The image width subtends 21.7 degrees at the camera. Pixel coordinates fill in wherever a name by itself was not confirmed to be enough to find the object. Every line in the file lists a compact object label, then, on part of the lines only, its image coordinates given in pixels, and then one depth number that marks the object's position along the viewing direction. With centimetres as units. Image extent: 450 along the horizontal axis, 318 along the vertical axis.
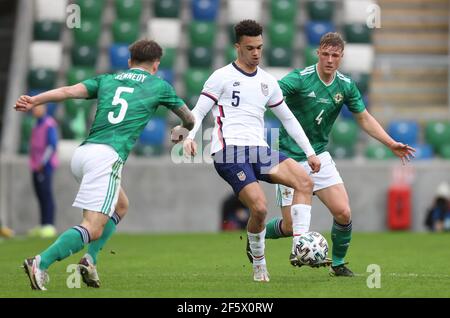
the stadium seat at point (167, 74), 1927
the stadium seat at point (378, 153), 1892
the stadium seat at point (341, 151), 1847
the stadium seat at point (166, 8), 2089
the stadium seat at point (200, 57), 2019
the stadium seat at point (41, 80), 1953
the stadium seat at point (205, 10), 2094
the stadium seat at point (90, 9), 2058
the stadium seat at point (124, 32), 2048
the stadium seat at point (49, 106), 1944
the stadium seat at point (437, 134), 1914
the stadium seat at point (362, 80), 1938
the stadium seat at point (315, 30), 2055
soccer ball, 843
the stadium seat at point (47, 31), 2033
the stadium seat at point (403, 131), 1905
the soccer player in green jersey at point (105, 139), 793
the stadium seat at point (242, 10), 2064
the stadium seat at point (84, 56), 2009
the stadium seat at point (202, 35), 2056
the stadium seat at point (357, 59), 2009
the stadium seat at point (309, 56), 1991
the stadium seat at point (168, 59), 1983
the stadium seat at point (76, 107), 1923
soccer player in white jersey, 872
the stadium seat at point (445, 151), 1892
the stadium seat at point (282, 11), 2091
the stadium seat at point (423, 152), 1891
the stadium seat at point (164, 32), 2047
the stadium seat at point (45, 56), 1986
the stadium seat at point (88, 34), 2042
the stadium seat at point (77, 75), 1945
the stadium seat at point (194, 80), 1948
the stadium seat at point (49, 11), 2058
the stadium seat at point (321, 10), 2086
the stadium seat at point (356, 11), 2084
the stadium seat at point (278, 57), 2011
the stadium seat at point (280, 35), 2052
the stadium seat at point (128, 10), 2094
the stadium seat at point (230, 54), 1992
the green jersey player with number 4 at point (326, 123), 948
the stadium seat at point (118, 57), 1992
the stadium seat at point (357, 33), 2056
